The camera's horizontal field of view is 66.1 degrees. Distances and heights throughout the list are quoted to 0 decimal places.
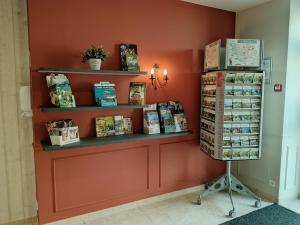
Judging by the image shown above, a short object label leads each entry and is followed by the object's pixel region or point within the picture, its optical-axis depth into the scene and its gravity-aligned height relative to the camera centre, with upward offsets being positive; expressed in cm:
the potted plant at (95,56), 236 +34
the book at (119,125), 274 -42
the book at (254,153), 284 -77
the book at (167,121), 293 -40
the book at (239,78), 271 +14
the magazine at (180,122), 302 -43
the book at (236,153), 280 -76
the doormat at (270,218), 261 -148
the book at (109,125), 268 -41
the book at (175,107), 302 -23
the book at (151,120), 284 -39
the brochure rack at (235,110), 272 -24
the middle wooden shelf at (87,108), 218 -19
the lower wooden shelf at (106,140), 224 -55
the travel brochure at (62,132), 225 -42
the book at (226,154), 278 -77
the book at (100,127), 262 -43
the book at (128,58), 264 +36
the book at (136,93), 272 -4
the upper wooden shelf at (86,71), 219 +18
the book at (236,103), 273 -15
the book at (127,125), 279 -43
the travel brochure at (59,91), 222 -2
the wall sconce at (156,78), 290 +15
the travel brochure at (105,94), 247 -5
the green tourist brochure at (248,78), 273 +14
